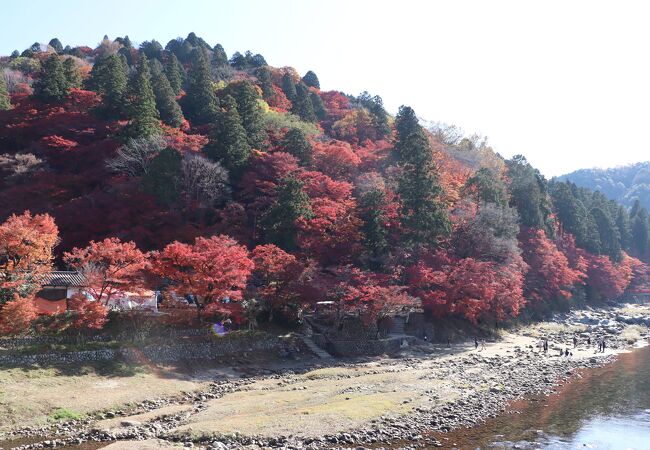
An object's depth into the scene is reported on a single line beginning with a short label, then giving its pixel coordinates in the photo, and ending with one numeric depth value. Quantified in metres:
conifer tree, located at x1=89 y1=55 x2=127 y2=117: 58.59
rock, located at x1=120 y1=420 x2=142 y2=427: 22.02
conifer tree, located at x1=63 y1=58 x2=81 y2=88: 63.28
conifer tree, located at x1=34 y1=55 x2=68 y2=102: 60.41
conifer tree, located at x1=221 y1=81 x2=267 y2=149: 56.53
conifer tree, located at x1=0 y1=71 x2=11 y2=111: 58.25
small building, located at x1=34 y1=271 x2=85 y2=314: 32.84
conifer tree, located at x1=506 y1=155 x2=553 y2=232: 64.44
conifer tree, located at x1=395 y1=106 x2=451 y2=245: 46.72
